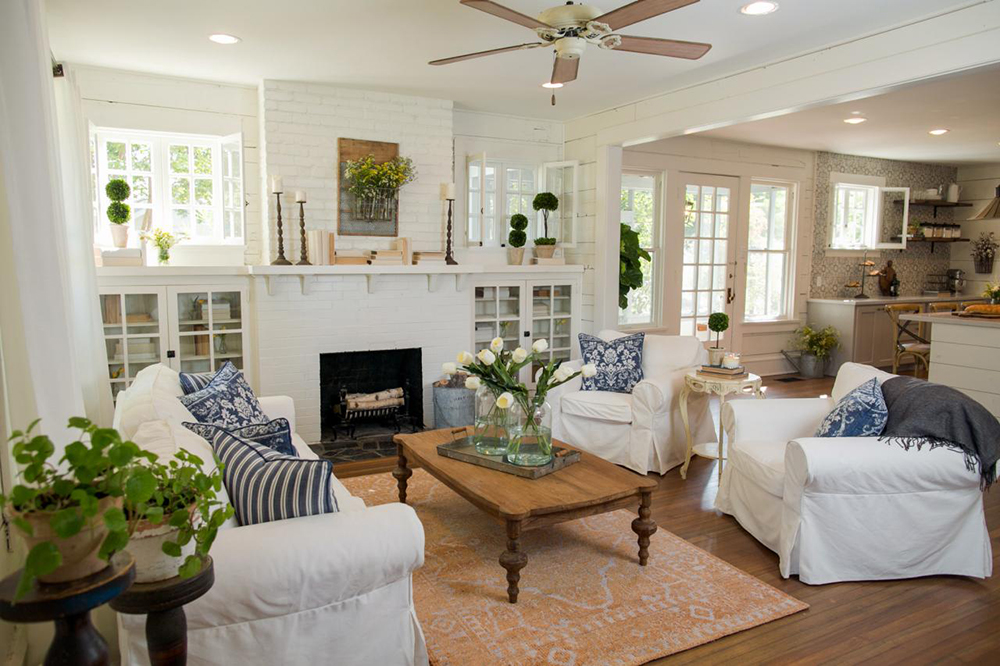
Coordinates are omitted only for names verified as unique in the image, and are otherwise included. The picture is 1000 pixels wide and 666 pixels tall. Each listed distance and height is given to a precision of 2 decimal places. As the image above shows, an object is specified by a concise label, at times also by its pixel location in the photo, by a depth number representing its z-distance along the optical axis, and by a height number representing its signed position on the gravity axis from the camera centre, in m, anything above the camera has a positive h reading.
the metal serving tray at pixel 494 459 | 3.04 -0.96
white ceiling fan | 2.77 +1.00
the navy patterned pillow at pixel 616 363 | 4.73 -0.75
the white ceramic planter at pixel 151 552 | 1.42 -0.63
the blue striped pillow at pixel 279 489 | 2.08 -0.72
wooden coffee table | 2.68 -0.99
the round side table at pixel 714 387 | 4.04 -0.78
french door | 7.31 +0.09
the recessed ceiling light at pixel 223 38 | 3.93 +1.26
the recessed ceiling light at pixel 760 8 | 3.32 +1.24
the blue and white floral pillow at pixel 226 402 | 2.96 -0.67
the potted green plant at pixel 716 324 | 4.32 -0.44
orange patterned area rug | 2.44 -1.39
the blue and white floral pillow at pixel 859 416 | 3.06 -0.72
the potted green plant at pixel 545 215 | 6.07 +0.38
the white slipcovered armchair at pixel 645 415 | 4.32 -1.04
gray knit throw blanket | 2.89 -0.73
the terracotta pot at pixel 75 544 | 1.12 -0.49
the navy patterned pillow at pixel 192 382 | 3.30 -0.64
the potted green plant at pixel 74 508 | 1.09 -0.43
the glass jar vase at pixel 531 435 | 3.13 -0.83
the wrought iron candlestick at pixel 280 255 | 4.95 -0.01
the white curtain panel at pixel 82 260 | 3.45 -0.04
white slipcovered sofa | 1.86 -0.98
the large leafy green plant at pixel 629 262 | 6.55 -0.05
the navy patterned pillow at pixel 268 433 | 2.50 -0.69
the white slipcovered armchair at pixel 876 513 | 2.89 -1.10
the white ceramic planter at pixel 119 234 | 4.59 +0.13
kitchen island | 4.99 -0.73
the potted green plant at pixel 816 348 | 7.77 -1.03
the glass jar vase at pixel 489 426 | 3.27 -0.83
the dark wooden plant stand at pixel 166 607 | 1.41 -0.74
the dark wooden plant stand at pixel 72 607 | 1.10 -0.58
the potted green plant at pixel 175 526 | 1.39 -0.57
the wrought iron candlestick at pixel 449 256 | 5.63 +0.00
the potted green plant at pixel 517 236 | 6.02 +0.18
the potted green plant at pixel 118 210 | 4.54 +0.29
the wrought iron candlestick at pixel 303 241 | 5.01 +0.10
